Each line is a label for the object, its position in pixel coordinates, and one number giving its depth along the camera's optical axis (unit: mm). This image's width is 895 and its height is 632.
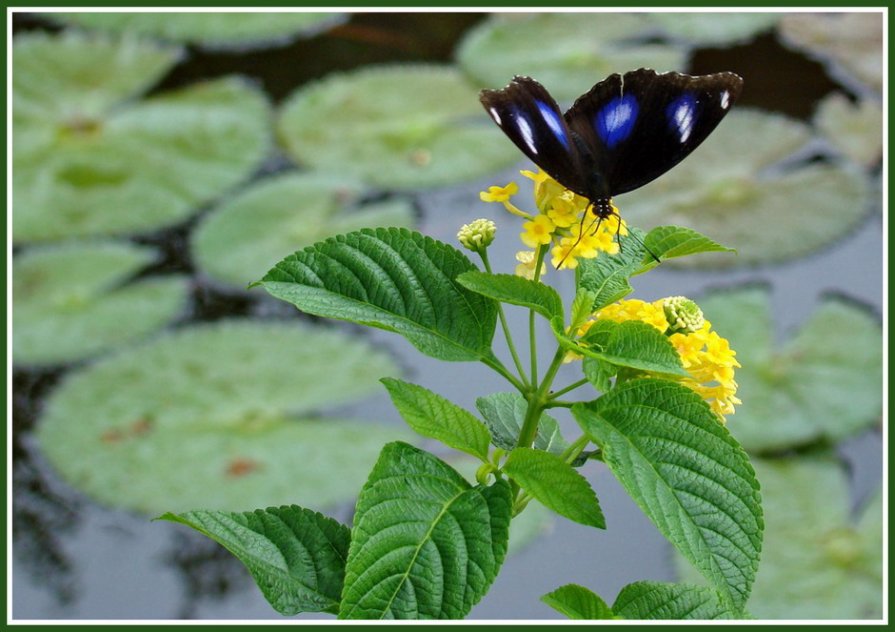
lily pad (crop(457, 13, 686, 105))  5457
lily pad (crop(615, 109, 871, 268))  4574
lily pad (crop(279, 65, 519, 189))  4965
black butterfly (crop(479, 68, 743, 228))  1407
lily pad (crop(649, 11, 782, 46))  5746
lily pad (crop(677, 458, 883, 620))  3297
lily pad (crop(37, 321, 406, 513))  3639
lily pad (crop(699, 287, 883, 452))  3771
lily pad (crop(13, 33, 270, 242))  4789
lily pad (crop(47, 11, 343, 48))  5902
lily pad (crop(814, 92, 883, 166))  5074
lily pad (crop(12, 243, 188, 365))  4207
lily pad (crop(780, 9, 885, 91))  5609
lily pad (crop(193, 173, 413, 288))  4492
